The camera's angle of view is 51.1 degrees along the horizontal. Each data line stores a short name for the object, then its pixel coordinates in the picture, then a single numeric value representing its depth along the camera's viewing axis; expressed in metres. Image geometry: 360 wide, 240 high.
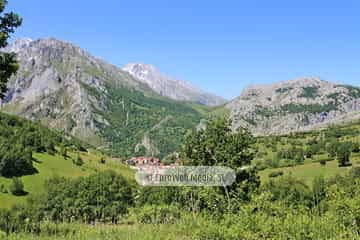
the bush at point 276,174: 117.44
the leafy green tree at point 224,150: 27.69
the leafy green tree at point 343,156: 117.94
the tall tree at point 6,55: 14.60
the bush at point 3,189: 115.38
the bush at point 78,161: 167.12
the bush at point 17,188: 114.12
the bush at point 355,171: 92.24
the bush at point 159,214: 14.10
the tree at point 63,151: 173.29
